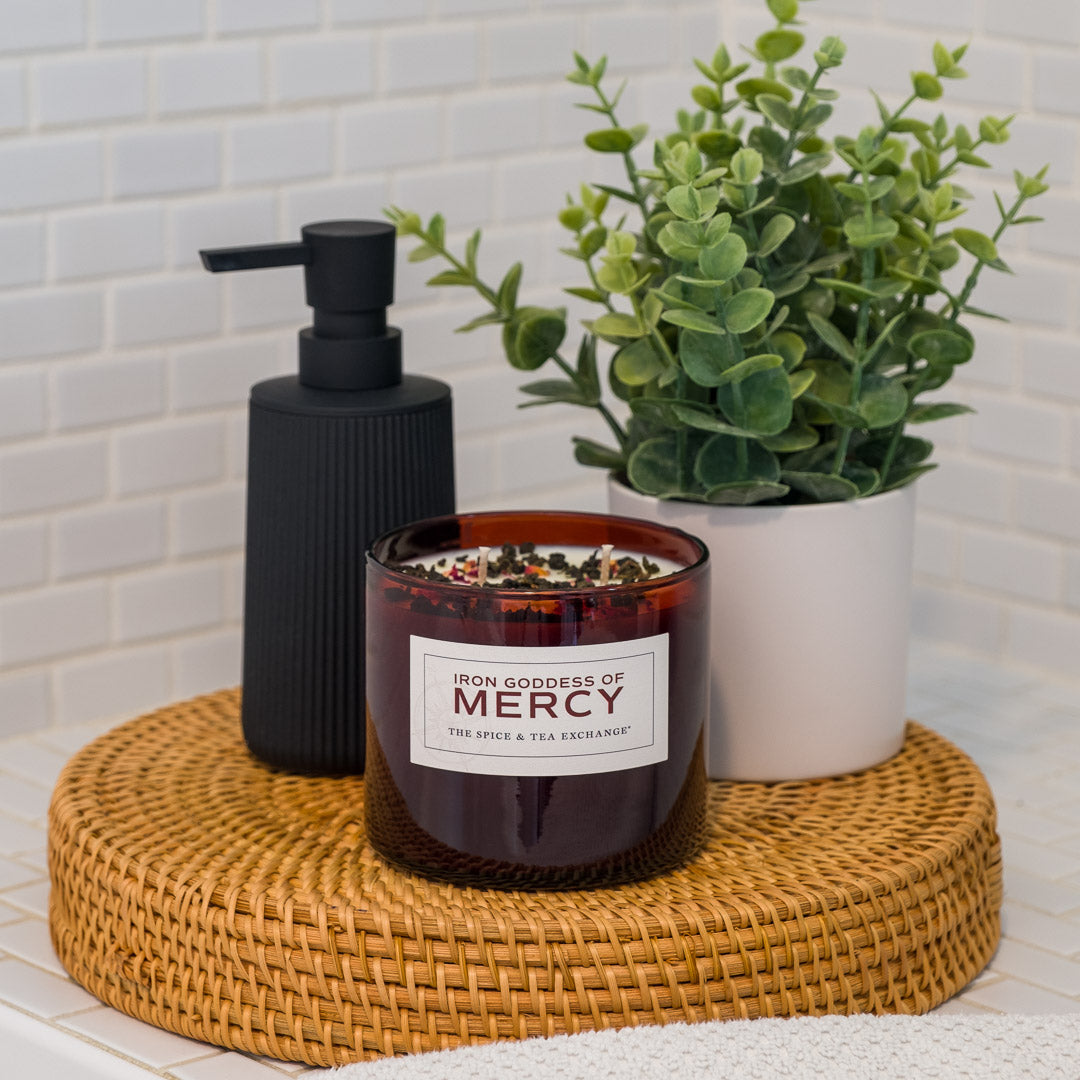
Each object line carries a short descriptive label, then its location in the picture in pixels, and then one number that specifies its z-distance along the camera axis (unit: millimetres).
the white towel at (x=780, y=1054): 1266
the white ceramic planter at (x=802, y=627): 1408
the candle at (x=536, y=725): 1312
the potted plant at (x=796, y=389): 1389
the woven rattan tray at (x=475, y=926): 1306
